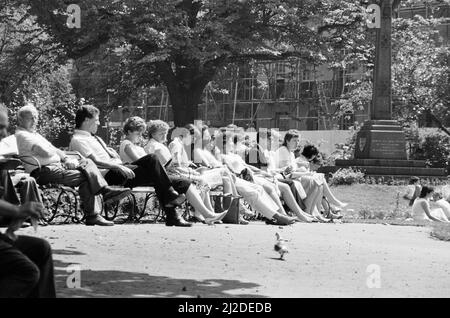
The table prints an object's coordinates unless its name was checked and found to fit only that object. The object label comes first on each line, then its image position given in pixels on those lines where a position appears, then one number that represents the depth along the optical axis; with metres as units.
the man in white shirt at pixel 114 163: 13.01
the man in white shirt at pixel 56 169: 12.30
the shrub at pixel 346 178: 26.77
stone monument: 28.27
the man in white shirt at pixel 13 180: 9.93
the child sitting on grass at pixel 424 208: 19.62
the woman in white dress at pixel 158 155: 13.91
